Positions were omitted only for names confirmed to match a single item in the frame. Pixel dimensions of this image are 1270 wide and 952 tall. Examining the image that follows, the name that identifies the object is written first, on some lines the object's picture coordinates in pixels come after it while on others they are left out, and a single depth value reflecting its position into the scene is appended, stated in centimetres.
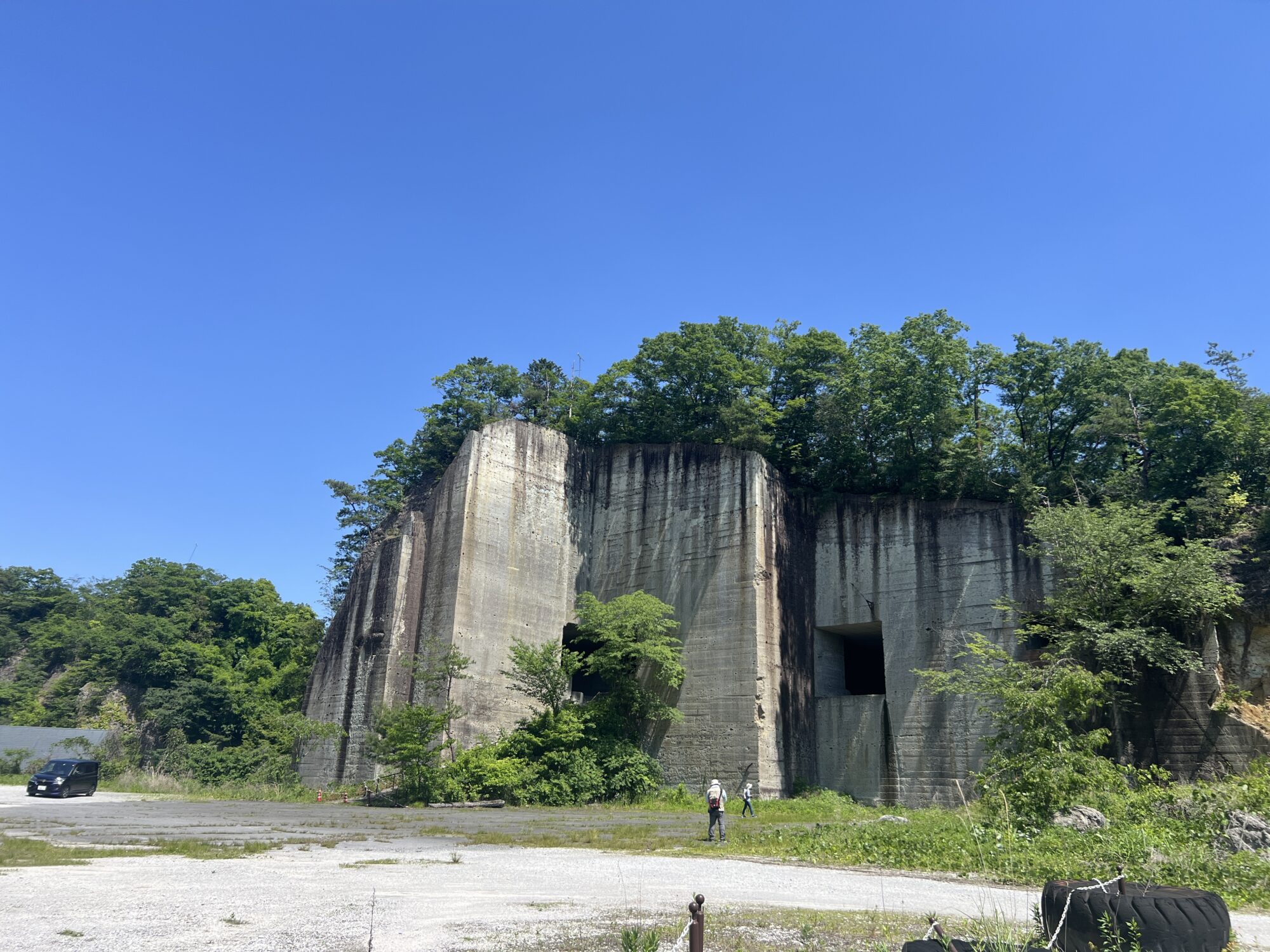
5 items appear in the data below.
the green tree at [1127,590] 2156
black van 2977
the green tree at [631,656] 2891
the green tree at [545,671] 2739
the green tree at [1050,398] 2958
